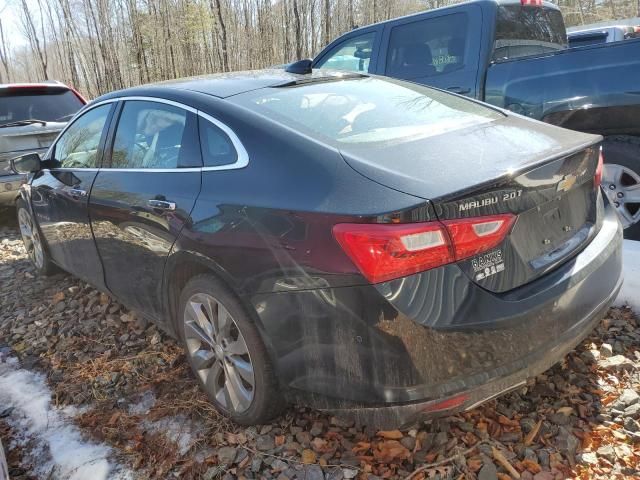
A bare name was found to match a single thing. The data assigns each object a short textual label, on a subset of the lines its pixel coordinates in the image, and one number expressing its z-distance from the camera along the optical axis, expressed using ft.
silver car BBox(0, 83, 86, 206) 19.33
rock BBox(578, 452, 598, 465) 6.64
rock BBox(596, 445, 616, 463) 6.68
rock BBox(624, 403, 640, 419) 7.36
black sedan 5.53
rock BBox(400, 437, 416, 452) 7.10
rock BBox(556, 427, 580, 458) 6.80
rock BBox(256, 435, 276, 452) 7.38
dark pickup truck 11.43
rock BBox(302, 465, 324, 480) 6.82
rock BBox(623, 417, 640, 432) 7.11
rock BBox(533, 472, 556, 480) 6.44
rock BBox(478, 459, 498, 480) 6.50
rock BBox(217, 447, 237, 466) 7.21
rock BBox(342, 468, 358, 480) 6.75
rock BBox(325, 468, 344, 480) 6.77
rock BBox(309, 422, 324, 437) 7.56
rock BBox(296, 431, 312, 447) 7.41
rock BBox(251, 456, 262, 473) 7.04
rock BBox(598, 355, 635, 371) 8.34
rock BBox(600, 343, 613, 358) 8.66
